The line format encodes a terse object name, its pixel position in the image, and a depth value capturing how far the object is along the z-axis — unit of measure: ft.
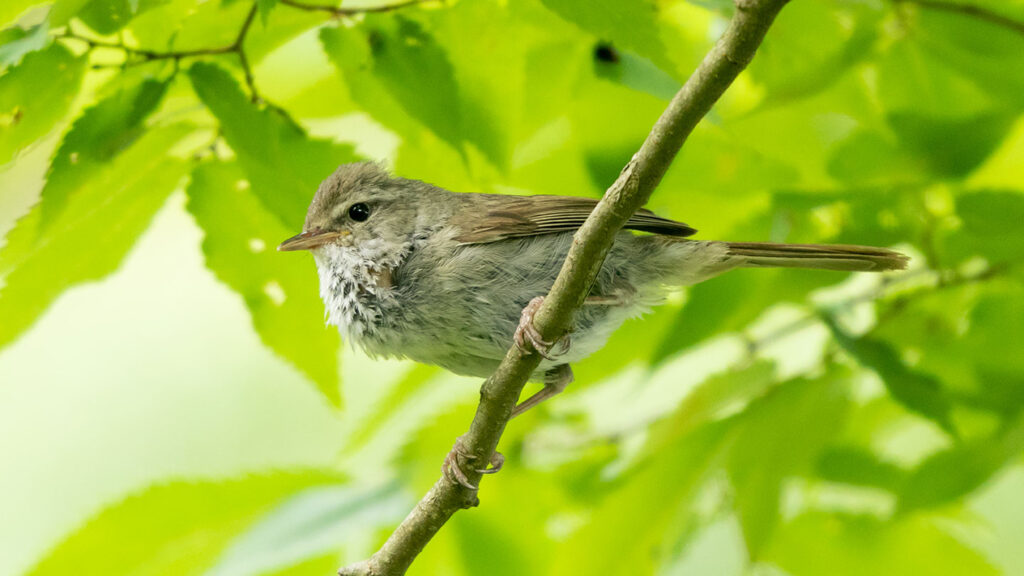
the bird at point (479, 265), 19.42
